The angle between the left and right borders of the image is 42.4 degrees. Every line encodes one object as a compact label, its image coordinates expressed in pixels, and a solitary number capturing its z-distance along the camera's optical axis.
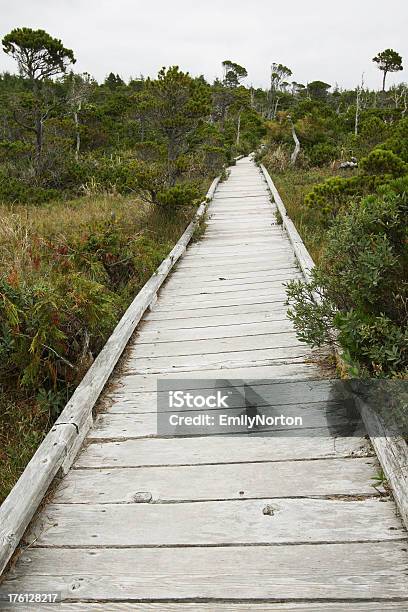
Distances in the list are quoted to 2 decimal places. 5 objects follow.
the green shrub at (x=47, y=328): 3.46
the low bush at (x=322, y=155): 18.17
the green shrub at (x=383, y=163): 6.98
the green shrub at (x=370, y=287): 2.68
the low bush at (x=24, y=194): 14.35
